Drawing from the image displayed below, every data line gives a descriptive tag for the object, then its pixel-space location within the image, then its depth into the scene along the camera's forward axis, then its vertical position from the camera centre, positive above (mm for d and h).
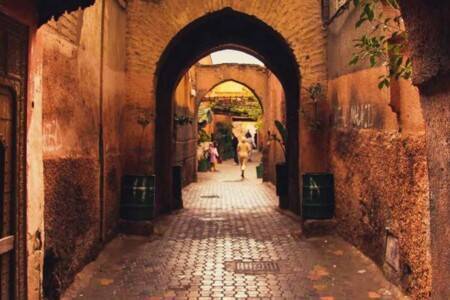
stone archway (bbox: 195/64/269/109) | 18406 +3083
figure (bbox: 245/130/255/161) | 28697 +1269
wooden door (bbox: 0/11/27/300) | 2830 +7
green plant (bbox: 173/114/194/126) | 11523 +907
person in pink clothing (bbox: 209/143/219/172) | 22169 +96
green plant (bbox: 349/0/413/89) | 3619 +897
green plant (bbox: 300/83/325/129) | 7480 +824
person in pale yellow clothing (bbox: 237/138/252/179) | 18859 +270
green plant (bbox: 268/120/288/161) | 10062 +543
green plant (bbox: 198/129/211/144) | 23297 +1027
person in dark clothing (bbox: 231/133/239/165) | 28547 +618
